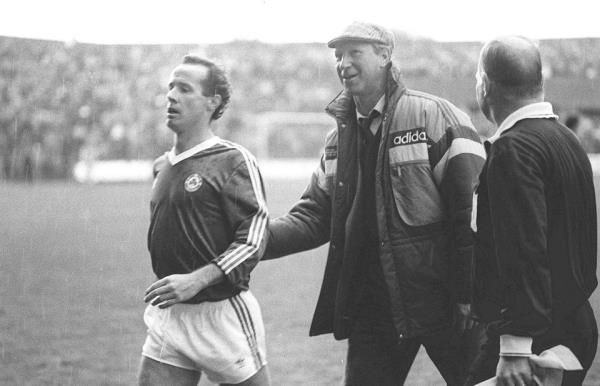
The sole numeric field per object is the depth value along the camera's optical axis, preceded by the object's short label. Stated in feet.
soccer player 23.12
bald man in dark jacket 17.71
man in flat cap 22.67
